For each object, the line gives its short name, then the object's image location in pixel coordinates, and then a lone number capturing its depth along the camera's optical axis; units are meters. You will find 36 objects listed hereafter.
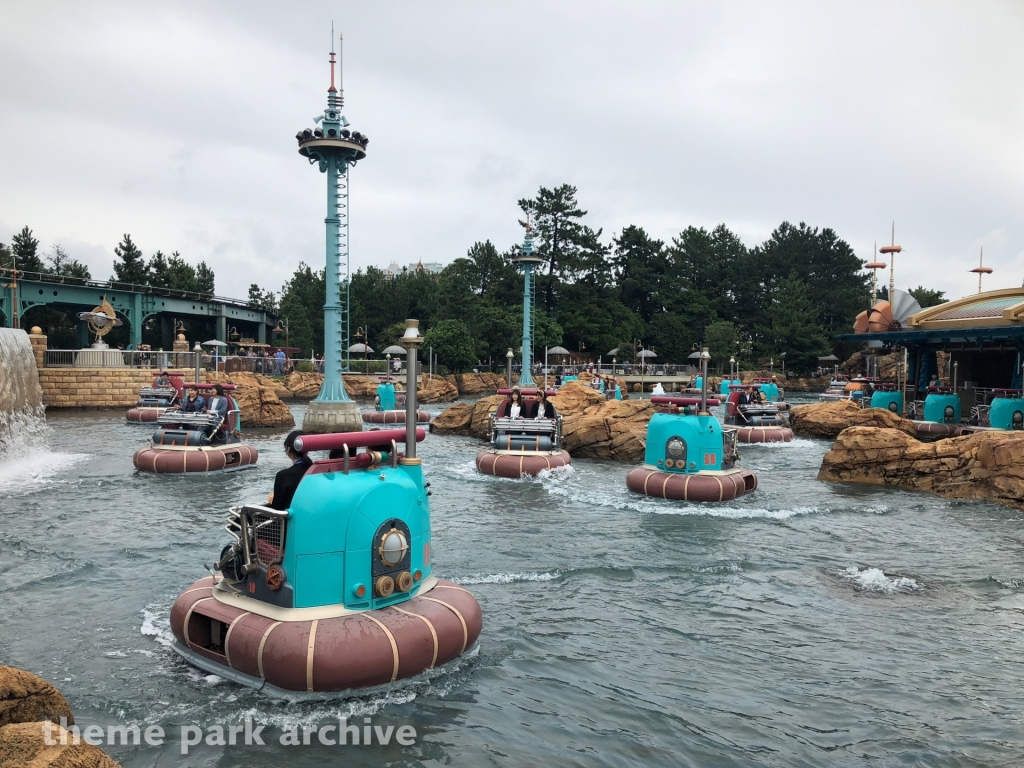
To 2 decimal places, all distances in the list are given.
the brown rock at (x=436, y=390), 48.19
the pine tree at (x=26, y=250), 55.03
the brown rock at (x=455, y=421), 31.50
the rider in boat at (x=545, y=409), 20.62
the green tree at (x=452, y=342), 55.88
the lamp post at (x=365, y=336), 58.47
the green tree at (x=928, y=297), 71.75
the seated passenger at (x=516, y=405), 20.50
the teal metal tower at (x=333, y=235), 27.52
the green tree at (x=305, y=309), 59.21
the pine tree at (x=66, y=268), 58.12
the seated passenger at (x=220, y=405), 20.50
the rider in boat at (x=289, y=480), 7.40
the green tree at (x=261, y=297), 70.47
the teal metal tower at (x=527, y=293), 36.59
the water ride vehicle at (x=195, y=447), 19.25
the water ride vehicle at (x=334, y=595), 6.81
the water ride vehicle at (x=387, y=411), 31.09
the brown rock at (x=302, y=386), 48.69
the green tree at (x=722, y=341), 65.56
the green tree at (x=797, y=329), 65.50
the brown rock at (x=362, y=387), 49.41
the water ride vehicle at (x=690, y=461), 16.17
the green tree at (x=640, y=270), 72.19
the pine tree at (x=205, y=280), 62.59
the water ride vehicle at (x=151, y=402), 31.16
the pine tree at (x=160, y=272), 58.97
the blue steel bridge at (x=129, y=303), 42.97
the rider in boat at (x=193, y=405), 21.11
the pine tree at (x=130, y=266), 58.53
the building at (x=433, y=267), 146.75
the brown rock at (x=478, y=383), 57.25
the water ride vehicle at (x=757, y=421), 28.30
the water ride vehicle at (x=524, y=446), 19.36
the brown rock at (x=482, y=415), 30.36
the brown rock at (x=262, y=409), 32.41
